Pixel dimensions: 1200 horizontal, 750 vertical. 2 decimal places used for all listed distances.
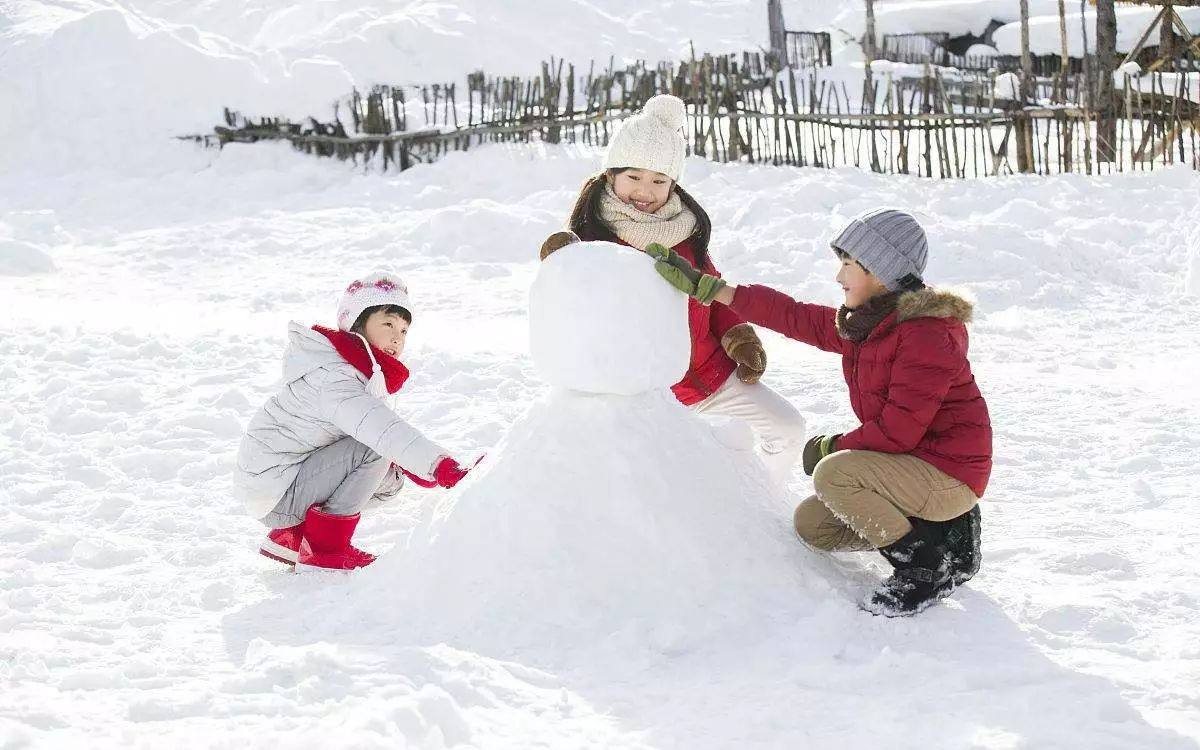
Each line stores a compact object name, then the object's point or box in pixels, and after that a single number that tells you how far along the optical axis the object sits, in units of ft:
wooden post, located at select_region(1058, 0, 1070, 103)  61.76
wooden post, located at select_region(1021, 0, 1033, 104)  54.10
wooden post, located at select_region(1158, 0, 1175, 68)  52.80
